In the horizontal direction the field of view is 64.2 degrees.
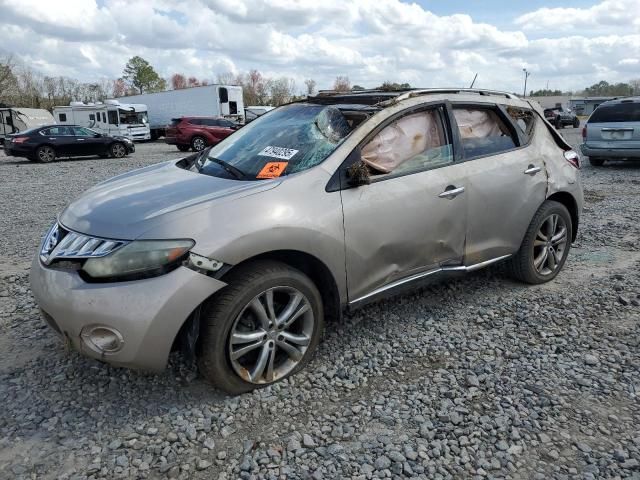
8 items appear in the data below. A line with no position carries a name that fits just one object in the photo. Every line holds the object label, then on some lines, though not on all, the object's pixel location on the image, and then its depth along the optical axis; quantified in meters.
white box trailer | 30.73
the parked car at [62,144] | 17.34
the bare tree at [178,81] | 92.12
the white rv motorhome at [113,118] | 28.45
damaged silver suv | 2.53
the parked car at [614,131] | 11.05
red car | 22.14
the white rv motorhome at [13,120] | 26.03
